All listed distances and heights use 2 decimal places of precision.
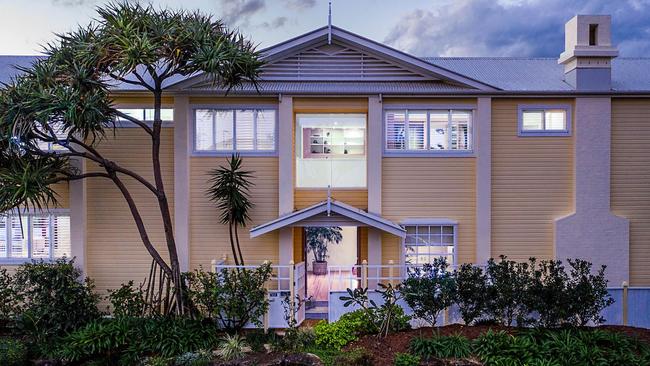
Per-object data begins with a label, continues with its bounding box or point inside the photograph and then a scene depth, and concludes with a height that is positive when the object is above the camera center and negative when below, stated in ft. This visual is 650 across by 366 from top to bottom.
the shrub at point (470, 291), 28.32 -7.74
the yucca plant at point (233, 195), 35.68 -1.31
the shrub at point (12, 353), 26.55 -11.39
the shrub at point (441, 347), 25.57 -10.60
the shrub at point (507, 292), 28.17 -7.78
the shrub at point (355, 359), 25.18 -11.13
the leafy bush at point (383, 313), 28.55 -9.48
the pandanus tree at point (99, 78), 28.45 +7.57
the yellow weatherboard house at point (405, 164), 37.11 +1.43
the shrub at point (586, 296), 27.58 -7.87
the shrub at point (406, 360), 24.64 -10.94
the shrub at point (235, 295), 29.53 -8.34
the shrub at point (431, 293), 27.53 -7.69
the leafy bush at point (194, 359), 26.16 -11.61
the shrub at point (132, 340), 27.66 -11.11
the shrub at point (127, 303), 31.35 -9.52
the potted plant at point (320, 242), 51.88 -8.25
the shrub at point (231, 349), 27.09 -11.39
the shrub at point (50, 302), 29.71 -9.22
